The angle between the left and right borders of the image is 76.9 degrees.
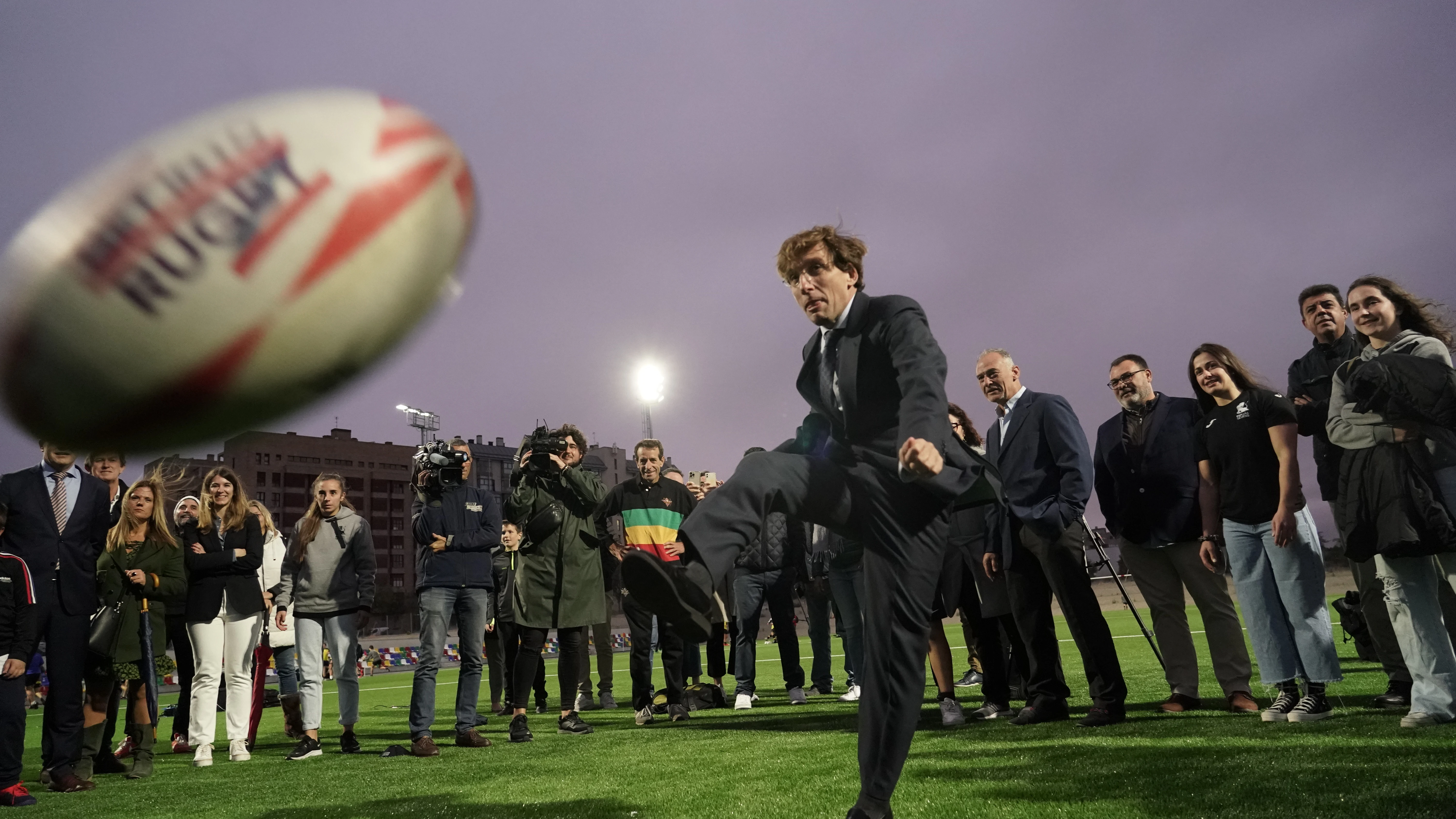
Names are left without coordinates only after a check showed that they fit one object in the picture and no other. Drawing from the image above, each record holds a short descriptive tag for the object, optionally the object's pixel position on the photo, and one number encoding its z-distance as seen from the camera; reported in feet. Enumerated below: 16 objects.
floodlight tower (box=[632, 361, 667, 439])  118.21
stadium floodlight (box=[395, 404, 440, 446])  190.70
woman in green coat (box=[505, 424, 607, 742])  24.22
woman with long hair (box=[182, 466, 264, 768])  24.34
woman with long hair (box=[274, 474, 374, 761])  23.82
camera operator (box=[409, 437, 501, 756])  23.26
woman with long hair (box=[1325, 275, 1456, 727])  15.12
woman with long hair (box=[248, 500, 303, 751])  28.14
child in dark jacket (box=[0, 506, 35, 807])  18.62
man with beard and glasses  20.45
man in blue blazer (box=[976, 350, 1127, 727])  19.24
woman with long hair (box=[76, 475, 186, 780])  22.81
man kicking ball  10.15
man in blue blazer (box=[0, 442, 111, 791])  19.67
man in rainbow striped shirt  26.86
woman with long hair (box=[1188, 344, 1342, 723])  17.53
